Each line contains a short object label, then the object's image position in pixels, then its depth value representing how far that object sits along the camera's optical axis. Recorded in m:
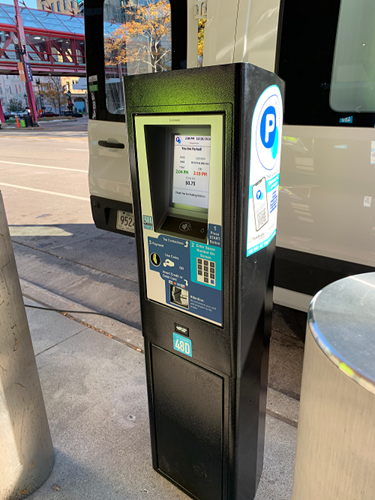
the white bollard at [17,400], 1.54
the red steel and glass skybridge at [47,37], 34.03
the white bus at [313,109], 2.13
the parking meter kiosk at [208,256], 1.19
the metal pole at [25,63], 26.00
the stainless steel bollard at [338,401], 0.76
